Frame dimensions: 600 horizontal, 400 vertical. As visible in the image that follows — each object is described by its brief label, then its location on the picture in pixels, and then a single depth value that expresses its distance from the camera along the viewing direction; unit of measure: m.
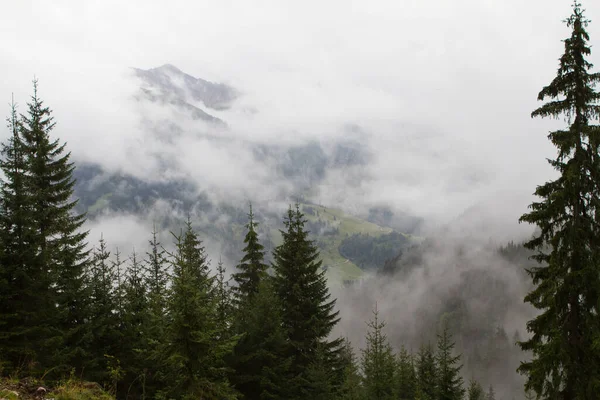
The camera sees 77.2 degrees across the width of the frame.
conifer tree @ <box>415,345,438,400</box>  40.16
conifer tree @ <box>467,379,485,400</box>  38.66
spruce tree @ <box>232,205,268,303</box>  31.36
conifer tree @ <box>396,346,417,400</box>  38.25
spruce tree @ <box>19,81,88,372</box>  15.73
